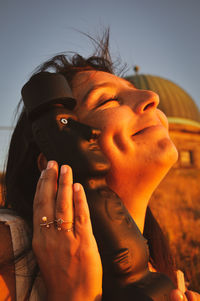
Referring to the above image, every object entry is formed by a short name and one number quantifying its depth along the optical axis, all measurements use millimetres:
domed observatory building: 4775
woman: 504
